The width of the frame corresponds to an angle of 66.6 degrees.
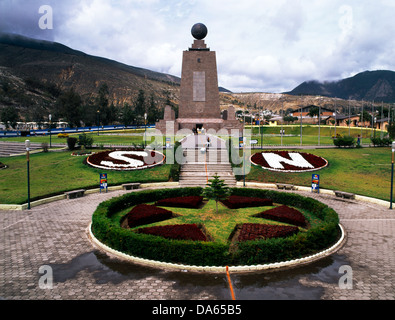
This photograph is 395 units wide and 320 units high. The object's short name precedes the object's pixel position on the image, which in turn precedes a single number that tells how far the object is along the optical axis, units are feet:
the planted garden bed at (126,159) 93.76
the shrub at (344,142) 123.44
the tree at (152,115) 309.36
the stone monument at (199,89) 185.26
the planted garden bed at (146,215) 51.48
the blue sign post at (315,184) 76.38
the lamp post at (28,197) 61.94
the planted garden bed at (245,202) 62.18
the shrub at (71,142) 117.91
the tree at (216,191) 56.39
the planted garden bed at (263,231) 42.37
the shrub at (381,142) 130.72
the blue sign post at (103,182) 77.05
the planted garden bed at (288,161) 92.17
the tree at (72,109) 295.69
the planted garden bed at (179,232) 42.19
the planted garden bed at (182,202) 62.69
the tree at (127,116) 266.16
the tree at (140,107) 342.15
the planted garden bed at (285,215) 51.52
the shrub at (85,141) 118.62
